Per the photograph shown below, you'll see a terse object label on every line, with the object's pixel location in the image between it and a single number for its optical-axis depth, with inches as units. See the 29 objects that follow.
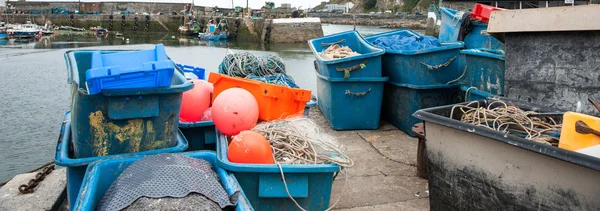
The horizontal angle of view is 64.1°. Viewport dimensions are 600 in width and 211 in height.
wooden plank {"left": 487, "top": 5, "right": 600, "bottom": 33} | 126.9
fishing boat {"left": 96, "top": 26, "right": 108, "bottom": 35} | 1845.4
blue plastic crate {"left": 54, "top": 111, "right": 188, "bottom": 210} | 108.0
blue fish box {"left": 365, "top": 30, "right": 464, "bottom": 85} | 202.1
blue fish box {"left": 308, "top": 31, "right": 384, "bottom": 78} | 207.9
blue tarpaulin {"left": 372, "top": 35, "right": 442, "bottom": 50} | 218.9
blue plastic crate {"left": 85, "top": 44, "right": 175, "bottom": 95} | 101.8
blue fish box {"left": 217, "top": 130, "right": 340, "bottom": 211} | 108.7
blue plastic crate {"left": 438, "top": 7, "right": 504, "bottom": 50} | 212.4
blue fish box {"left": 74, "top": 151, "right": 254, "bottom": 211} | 89.3
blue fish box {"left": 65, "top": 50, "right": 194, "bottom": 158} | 106.9
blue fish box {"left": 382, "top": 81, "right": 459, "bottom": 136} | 206.2
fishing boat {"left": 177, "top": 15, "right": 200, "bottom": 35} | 1881.2
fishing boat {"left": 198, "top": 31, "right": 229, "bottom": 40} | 1654.8
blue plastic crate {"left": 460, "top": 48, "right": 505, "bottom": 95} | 168.2
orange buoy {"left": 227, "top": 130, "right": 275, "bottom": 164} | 111.7
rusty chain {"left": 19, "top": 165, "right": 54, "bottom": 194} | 177.7
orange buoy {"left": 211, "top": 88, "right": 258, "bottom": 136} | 134.1
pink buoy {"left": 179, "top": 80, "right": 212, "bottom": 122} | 157.9
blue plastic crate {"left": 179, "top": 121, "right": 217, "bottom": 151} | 147.9
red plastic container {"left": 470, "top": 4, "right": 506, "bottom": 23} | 225.9
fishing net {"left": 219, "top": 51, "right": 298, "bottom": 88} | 218.3
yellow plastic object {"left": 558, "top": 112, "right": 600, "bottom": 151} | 90.3
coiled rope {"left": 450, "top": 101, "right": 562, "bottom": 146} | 105.3
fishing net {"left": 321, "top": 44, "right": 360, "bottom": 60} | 223.9
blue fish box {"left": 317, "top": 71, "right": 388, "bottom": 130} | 213.6
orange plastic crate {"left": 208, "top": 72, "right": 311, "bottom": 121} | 150.5
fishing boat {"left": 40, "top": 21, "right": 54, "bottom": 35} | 1726.1
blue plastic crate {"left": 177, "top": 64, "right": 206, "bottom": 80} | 210.2
